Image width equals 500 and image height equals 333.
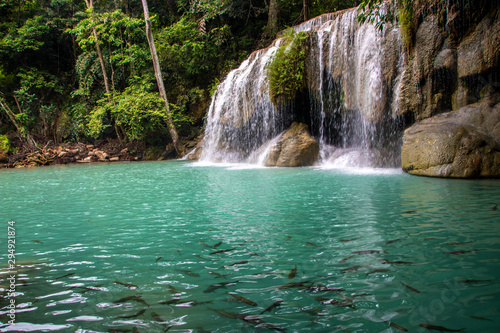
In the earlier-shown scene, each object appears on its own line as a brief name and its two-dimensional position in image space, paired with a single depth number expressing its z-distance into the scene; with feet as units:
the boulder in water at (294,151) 39.22
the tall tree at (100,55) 66.23
